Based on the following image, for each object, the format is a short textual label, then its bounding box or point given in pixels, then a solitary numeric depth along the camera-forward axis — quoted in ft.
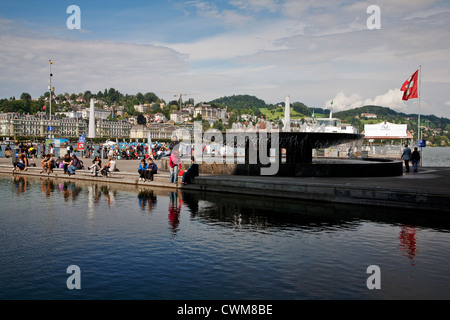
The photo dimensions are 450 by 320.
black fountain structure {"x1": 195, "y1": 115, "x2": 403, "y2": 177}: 65.31
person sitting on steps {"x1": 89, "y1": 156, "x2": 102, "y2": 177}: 73.92
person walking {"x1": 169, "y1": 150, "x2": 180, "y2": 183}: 62.80
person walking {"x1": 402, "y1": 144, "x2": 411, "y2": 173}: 78.25
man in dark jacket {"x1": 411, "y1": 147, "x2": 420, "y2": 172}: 78.89
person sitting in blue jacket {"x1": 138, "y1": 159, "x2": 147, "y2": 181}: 67.05
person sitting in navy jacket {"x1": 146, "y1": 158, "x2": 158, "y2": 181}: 66.49
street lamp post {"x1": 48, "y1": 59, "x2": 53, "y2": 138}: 156.70
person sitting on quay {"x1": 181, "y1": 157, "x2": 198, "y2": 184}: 62.18
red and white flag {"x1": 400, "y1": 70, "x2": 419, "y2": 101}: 113.39
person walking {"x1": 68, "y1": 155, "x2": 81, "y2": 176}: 77.41
